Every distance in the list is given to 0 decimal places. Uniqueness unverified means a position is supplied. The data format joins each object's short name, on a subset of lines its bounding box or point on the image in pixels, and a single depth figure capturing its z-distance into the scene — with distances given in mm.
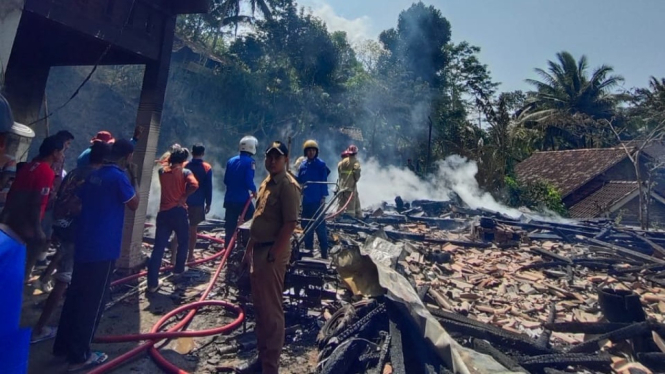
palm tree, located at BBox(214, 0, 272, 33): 24906
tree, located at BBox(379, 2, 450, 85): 26969
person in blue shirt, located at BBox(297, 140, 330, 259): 6938
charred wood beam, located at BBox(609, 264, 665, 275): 7980
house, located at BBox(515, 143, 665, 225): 19906
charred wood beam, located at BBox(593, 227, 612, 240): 11325
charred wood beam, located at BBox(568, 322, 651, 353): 4320
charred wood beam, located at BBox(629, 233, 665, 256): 9730
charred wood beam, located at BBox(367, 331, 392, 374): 3552
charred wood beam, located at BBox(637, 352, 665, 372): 3990
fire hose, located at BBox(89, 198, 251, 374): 3486
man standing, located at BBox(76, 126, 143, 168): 5137
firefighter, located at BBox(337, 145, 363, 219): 8461
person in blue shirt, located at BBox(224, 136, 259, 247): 6043
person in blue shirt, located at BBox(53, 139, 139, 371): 3449
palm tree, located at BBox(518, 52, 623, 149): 29344
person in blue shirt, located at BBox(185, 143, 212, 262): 6176
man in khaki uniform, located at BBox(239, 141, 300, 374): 3398
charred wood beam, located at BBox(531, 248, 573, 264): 8570
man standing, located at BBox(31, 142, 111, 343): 3771
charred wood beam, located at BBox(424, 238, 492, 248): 9938
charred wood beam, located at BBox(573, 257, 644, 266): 8617
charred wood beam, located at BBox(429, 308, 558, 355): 4168
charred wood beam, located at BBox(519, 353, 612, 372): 3826
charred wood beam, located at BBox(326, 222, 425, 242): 10227
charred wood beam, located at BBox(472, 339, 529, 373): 3625
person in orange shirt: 5293
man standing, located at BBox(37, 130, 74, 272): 5364
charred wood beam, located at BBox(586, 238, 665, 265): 8790
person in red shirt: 3816
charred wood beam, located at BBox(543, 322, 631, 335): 4555
